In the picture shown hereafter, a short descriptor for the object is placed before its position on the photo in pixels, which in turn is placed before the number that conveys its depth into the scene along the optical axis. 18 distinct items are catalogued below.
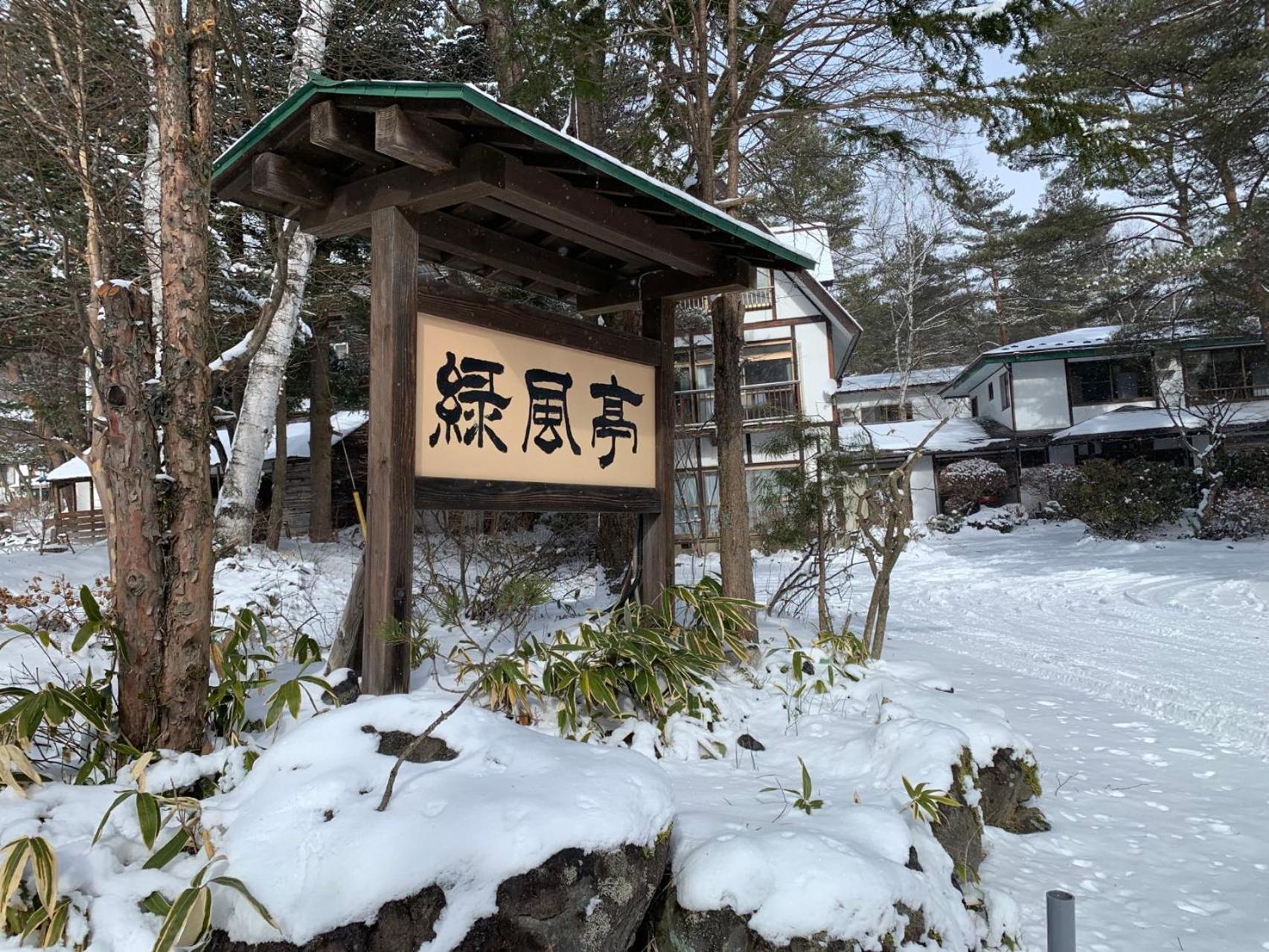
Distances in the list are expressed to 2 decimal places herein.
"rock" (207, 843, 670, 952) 2.08
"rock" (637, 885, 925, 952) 2.34
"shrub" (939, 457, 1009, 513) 22.41
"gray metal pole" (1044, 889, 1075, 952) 2.13
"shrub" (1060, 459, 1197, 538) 16.92
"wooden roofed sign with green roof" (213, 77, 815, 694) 3.52
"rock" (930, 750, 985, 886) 3.28
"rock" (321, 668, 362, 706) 3.71
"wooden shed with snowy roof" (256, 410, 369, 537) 20.81
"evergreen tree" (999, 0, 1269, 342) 13.44
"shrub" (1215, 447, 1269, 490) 16.69
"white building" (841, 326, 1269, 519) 21.25
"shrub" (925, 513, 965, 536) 20.89
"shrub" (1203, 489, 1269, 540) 15.56
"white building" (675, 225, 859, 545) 20.97
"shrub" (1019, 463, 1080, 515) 19.90
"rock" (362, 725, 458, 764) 2.69
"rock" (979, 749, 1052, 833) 3.86
